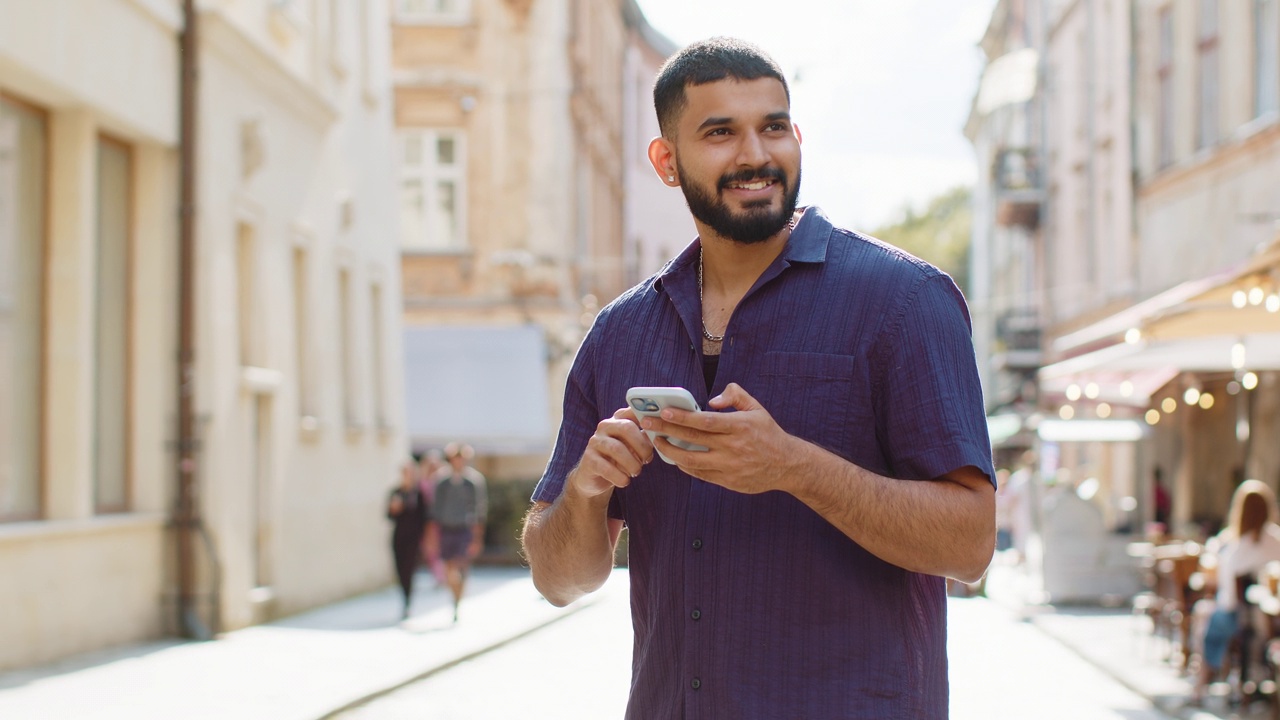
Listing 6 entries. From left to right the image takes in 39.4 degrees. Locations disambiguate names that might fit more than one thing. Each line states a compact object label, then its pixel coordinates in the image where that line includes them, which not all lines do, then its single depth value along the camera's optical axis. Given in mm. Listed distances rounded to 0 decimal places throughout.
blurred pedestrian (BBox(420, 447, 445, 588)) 25234
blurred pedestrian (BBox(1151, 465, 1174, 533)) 26391
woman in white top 11836
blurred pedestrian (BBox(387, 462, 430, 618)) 19578
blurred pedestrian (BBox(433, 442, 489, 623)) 19625
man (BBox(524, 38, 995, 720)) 2484
